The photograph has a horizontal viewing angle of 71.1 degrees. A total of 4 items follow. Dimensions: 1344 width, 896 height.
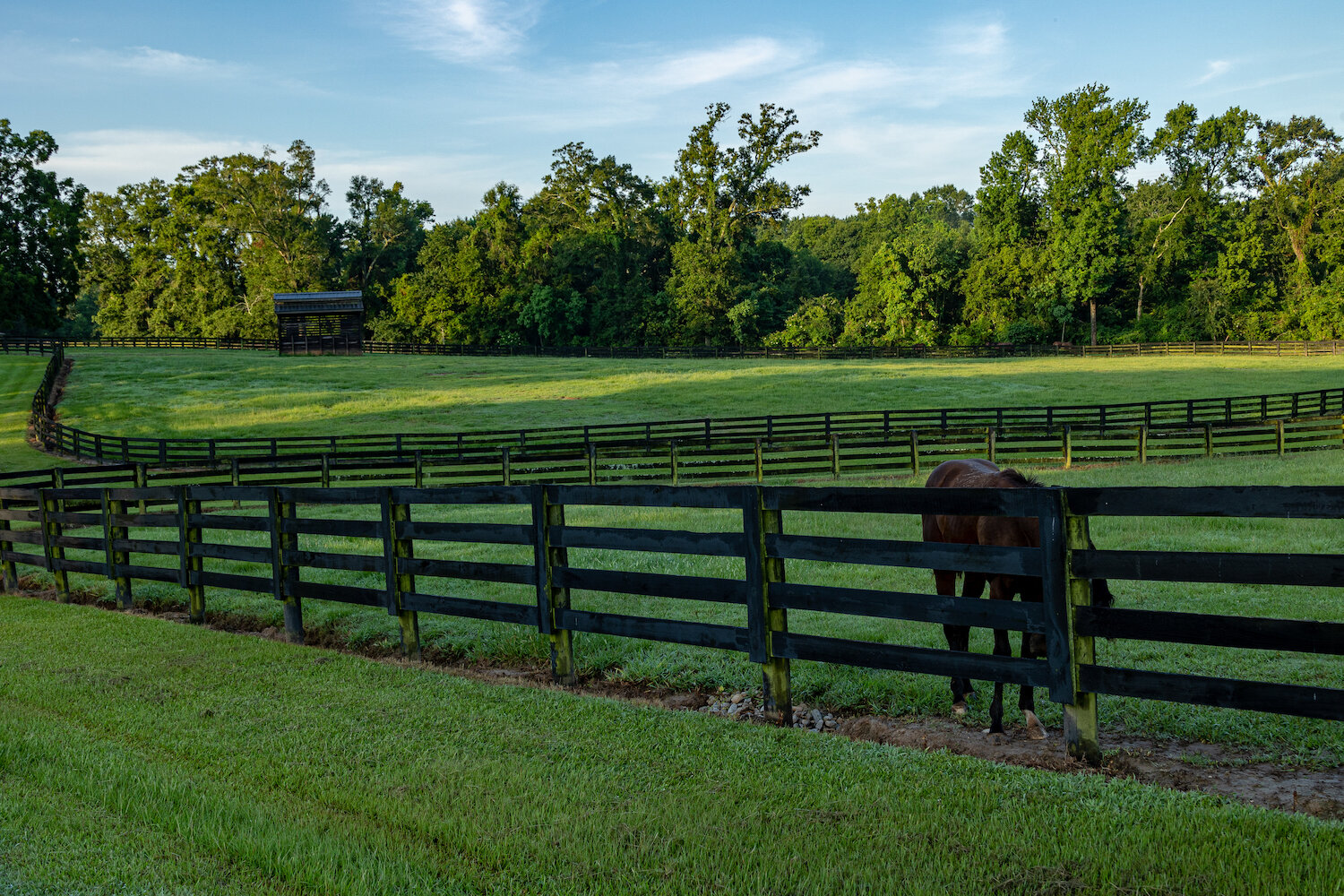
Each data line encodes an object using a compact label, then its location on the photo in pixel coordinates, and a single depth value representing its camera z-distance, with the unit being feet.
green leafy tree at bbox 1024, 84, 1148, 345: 246.06
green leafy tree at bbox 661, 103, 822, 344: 271.49
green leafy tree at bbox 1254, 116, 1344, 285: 249.14
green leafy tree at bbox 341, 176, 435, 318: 292.40
